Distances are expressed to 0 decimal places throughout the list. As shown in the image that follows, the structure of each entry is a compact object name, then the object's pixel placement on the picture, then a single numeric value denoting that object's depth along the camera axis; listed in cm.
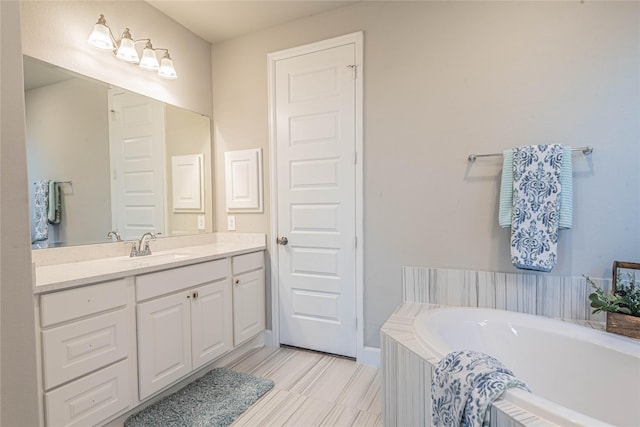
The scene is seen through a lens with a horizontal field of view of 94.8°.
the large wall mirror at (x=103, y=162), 165
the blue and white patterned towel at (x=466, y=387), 94
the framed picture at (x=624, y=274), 154
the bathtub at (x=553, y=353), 128
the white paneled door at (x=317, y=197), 228
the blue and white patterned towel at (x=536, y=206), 163
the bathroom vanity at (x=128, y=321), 126
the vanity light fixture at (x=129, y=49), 180
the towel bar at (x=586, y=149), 164
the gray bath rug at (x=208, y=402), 161
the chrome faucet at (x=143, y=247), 205
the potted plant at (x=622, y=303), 140
